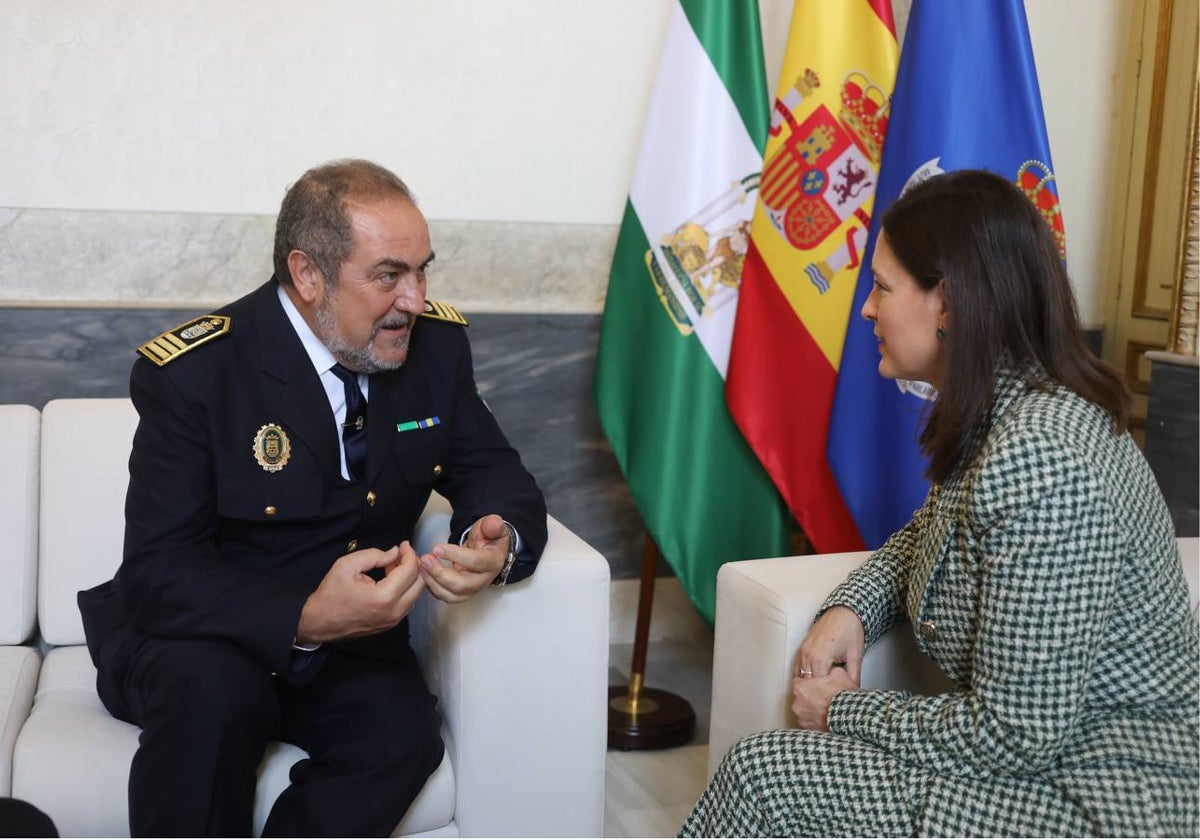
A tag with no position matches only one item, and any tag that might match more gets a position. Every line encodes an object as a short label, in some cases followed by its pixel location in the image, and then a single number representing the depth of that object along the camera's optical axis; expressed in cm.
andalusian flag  287
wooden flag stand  288
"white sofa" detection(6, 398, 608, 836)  197
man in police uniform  181
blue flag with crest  271
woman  145
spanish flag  281
